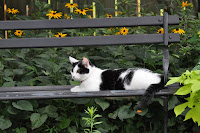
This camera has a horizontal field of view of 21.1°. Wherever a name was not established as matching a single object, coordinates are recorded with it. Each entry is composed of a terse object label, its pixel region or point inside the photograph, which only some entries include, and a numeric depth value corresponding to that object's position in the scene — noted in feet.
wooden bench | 15.22
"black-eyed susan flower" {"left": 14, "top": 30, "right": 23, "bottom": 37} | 19.83
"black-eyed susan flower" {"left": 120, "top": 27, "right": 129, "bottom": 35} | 18.68
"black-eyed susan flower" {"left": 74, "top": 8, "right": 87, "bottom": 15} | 19.50
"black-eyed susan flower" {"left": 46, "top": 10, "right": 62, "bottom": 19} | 19.00
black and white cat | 14.21
